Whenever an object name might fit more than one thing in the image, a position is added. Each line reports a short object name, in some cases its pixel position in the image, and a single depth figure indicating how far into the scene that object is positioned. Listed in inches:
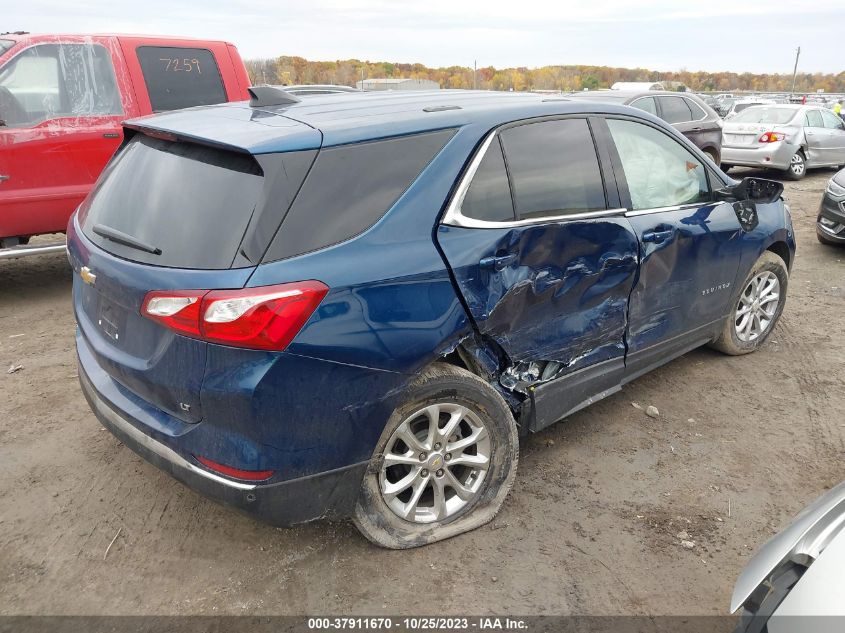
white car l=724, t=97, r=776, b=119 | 830.3
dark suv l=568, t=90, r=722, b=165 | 407.5
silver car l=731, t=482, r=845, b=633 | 61.2
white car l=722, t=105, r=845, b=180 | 500.4
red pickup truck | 213.6
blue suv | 89.4
